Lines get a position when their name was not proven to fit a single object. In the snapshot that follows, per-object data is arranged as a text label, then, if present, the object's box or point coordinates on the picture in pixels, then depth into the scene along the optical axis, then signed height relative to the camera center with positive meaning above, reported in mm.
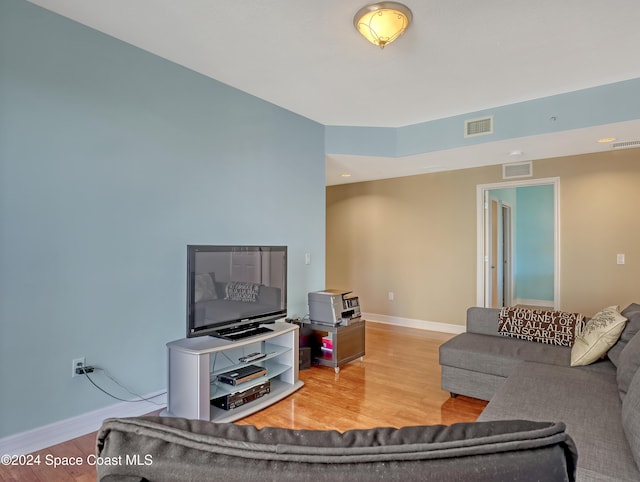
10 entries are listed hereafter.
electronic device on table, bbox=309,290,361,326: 3555 -623
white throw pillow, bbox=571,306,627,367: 2297 -597
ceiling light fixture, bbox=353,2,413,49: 2070 +1347
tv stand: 2357 -973
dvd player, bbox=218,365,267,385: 2672 -988
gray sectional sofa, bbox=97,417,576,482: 464 -278
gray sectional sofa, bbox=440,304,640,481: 1334 -779
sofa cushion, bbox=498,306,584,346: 2822 -640
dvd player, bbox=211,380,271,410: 2584 -1131
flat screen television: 2527 -332
